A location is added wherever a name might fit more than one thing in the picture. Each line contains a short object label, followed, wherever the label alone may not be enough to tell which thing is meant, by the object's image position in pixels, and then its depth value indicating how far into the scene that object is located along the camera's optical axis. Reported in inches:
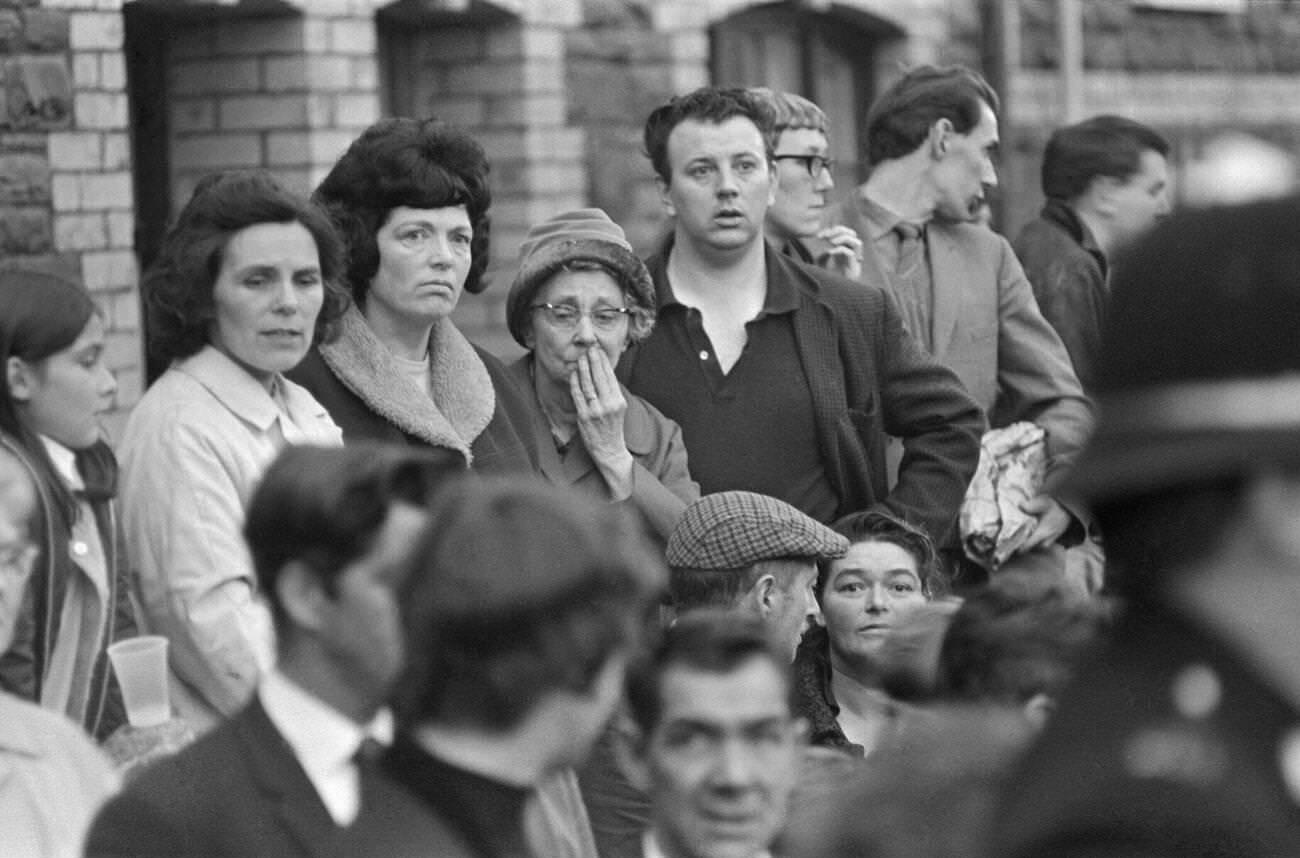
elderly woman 394.9
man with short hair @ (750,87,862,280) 480.1
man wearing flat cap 359.9
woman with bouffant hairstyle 369.4
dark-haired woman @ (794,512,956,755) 356.5
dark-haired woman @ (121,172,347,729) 298.5
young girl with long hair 282.5
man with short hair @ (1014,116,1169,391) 517.7
